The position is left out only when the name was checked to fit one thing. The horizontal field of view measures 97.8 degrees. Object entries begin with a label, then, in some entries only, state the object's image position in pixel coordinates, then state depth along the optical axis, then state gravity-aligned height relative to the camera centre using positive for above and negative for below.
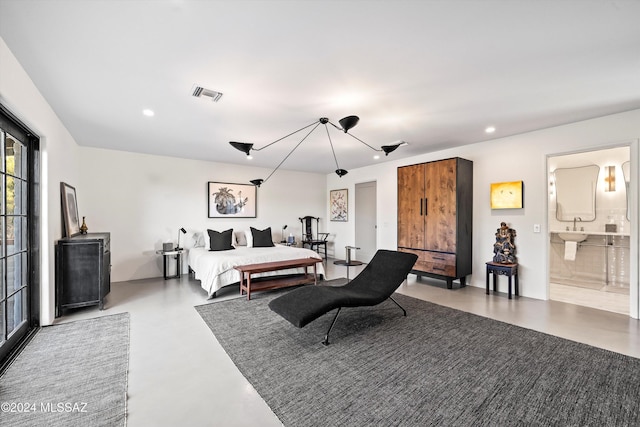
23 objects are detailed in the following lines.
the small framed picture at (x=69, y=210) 3.79 +0.04
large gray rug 1.78 -1.30
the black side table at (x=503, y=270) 4.25 -0.92
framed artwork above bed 6.36 +0.28
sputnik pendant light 2.97 +0.97
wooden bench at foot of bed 4.33 -1.07
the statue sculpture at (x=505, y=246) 4.44 -0.57
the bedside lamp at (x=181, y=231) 5.78 -0.40
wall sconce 4.96 +0.56
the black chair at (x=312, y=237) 7.63 -0.75
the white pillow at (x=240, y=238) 6.43 -0.62
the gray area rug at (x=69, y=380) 1.77 -1.29
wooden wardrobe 4.68 -0.11
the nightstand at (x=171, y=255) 5.45 -0.93
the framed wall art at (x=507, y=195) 4.41 +0.25
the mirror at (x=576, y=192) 5.20 +0.34
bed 4.29 -0.83
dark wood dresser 3.43 -0.75
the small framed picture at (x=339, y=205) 7.80 +0.18
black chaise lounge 2.74 -0.94
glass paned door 2.42 -0.23
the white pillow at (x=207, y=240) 5.71 -0.60
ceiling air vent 2.76 +1.22
